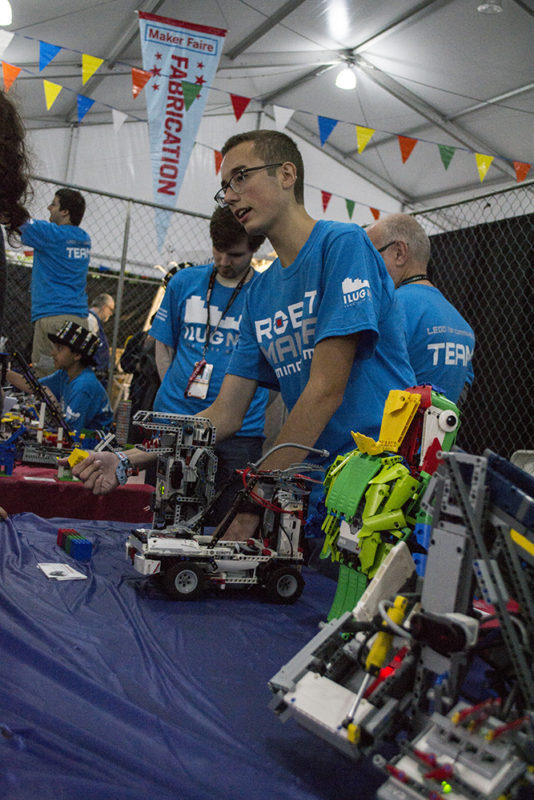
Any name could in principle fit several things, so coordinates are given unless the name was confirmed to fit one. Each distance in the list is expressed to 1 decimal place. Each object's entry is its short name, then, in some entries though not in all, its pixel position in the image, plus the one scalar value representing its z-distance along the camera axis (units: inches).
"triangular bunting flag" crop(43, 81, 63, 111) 245.4
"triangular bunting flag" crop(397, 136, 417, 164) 262.0
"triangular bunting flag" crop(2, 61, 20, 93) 234.7
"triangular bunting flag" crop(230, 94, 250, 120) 248.8
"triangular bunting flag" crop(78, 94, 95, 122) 262.0
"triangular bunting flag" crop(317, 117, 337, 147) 251.9
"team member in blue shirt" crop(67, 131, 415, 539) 70.3
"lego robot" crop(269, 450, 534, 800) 32.4
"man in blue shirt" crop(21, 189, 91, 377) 188.1
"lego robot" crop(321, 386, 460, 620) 53.1
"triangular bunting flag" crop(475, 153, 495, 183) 230.0
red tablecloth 117.2
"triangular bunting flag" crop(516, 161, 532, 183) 249.0
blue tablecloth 35.6
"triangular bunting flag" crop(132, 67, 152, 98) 225.5
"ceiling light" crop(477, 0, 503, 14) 267.1
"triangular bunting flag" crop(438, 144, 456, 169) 246.8
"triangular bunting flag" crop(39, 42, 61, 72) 232.5
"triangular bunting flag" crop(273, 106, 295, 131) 279.4
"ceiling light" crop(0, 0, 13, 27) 261.4
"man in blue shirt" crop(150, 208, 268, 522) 114.4
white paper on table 68.1
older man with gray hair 110.5
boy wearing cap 168.2
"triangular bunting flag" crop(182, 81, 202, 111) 222.1
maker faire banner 223.5
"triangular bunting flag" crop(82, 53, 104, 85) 227.0
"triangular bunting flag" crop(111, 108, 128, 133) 256.4
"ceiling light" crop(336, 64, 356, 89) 358.1
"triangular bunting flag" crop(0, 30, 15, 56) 276.7
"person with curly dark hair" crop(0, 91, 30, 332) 53.1
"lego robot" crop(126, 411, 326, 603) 67.6
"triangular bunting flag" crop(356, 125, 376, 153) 248.7
